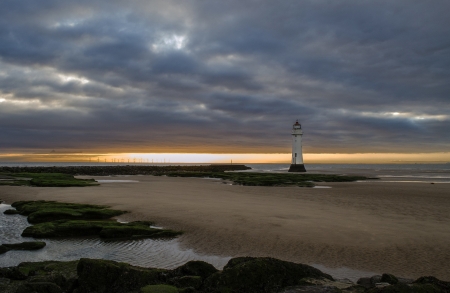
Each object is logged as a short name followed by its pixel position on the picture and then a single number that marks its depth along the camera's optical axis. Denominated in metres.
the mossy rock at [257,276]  6.68
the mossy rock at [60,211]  16.80
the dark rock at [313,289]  6.17
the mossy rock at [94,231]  13.36
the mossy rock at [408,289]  5.57
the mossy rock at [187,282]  7.13
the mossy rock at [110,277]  7.23
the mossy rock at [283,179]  43.44
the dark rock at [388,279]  7.43
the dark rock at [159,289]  6.61
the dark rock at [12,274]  7.75
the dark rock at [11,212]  18.59
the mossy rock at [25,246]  11.36
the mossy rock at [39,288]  6.55
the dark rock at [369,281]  7.73
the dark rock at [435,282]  6.27
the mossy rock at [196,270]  7.73
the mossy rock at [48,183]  36.75
